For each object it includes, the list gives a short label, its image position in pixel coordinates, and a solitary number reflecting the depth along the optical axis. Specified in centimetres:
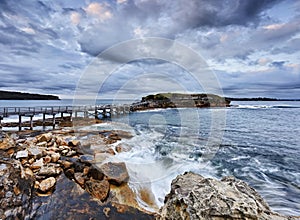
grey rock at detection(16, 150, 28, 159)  799
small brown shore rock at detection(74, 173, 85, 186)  712
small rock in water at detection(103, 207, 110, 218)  542
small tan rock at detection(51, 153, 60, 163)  880
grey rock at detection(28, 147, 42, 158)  855
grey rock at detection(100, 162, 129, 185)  729
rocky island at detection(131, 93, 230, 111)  6088
